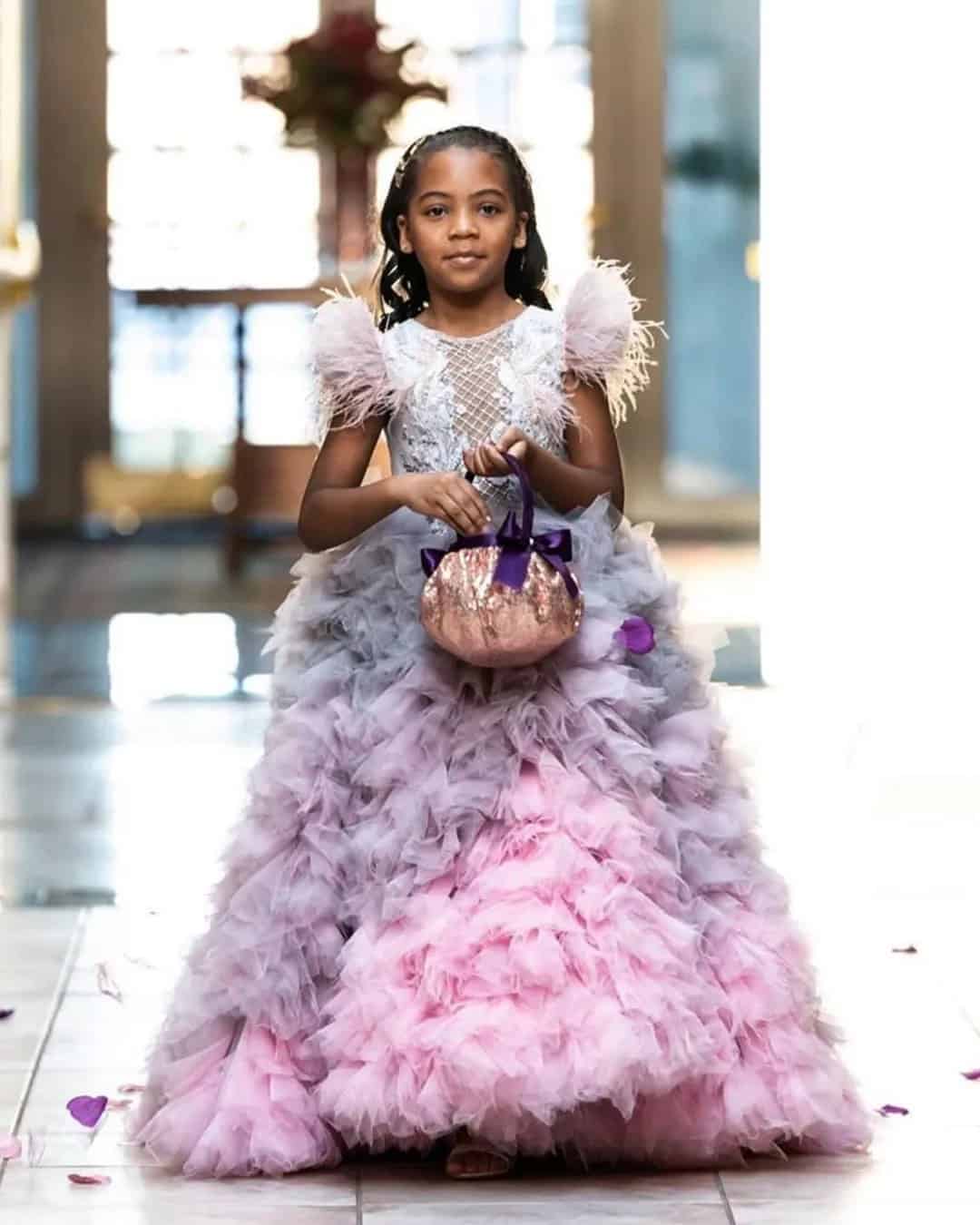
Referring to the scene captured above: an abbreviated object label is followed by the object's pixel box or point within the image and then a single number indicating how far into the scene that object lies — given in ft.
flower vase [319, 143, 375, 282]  46.93
